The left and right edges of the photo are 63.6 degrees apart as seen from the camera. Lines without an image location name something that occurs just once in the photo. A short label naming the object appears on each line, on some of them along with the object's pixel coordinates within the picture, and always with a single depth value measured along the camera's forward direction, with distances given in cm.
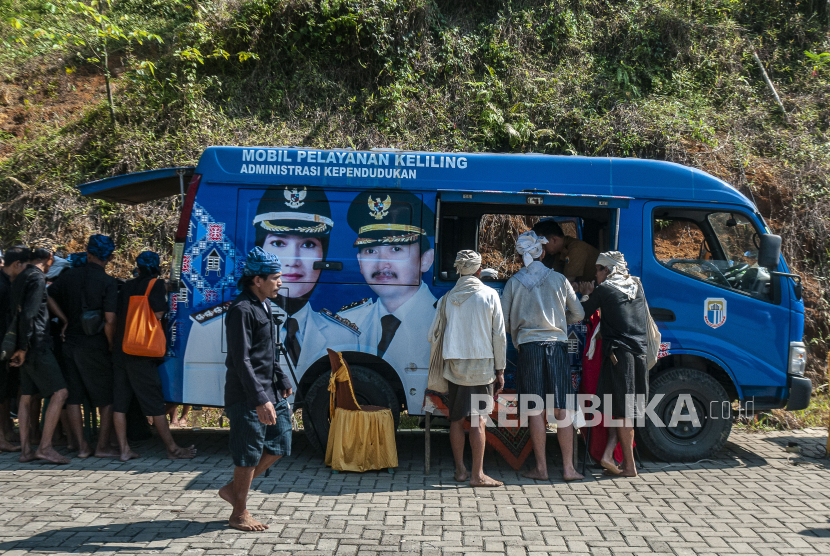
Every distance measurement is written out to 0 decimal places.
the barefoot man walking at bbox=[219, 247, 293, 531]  427
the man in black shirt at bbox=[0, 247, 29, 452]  629
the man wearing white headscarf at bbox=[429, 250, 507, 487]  557
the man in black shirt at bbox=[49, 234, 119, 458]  626
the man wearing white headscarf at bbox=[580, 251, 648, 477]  578
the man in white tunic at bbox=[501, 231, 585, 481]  580
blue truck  605
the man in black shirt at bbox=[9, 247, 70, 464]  607
